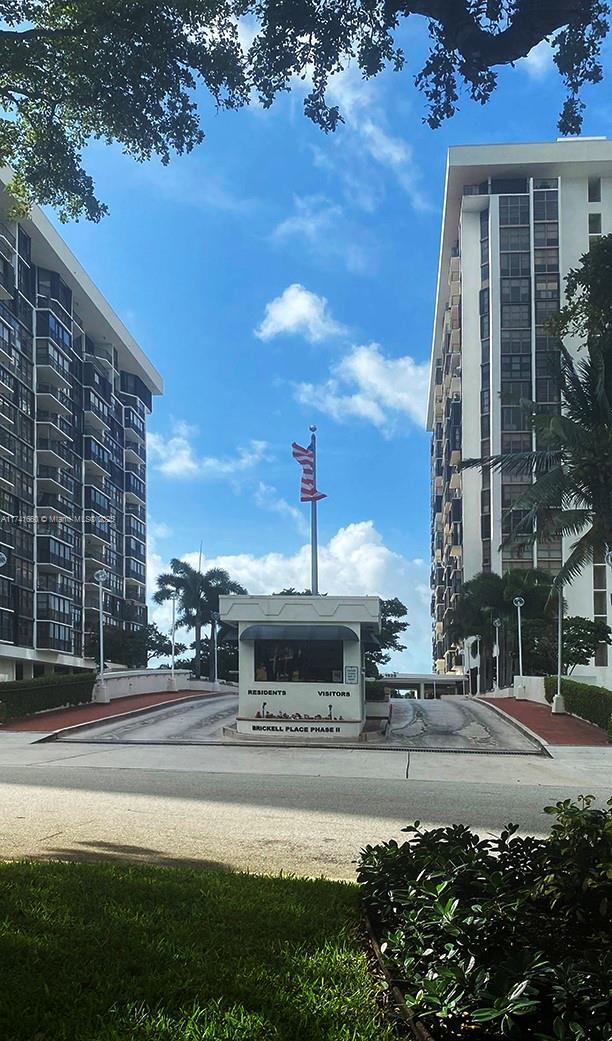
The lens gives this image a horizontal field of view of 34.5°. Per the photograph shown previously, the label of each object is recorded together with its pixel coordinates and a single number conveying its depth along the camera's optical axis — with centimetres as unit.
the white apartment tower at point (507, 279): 8562
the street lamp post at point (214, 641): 7149
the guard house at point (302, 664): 2966
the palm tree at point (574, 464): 2384
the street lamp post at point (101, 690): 4066
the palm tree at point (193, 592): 8156
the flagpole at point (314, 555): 3262
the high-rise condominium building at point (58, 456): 6431
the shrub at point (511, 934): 336
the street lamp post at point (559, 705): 3734
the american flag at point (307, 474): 3475
